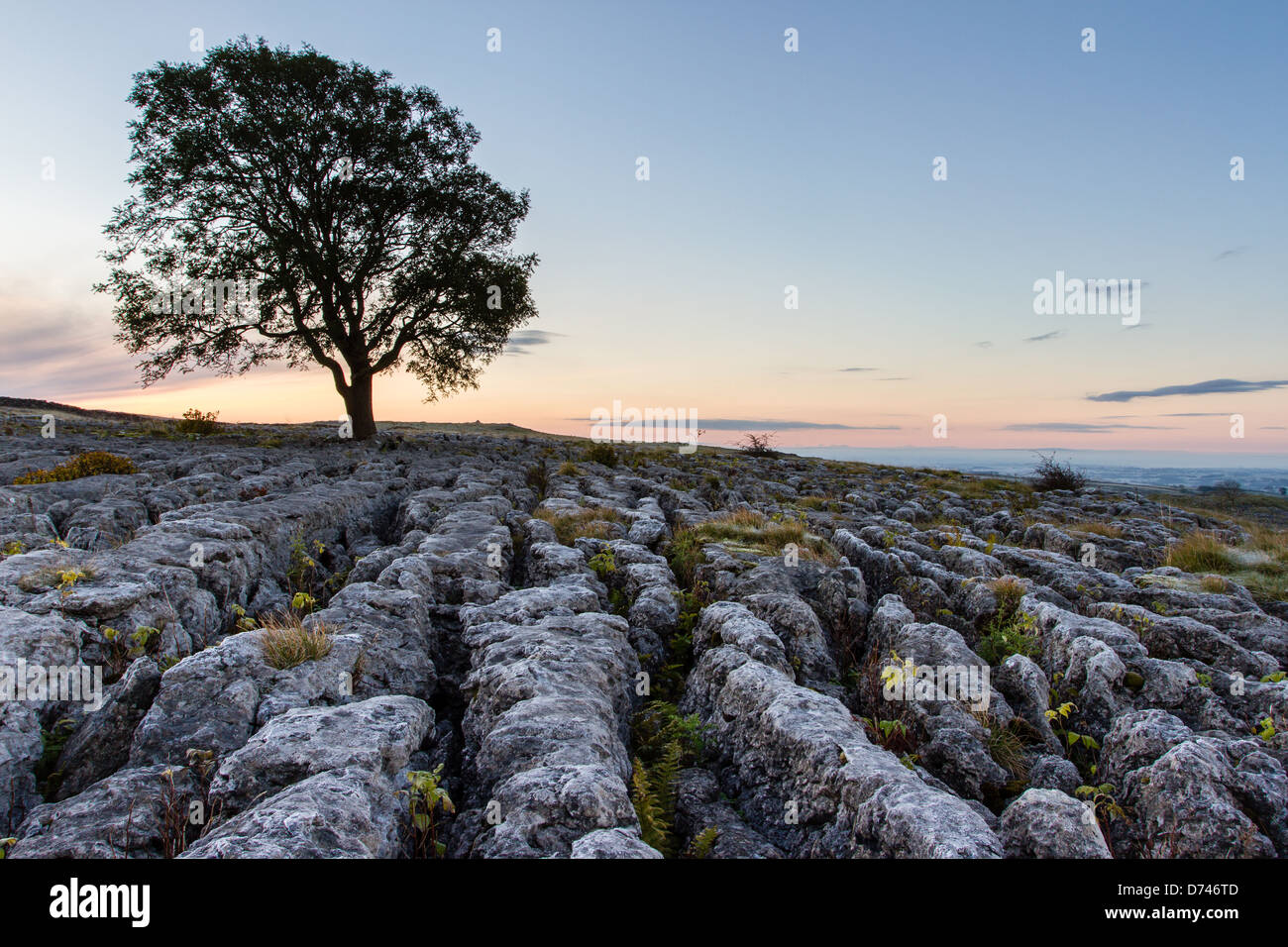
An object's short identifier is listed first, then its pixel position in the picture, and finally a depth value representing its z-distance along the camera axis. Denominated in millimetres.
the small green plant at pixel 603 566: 12398
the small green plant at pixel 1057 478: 34531
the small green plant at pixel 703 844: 5500
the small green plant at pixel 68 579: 8320
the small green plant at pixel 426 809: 5355
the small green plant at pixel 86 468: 16188
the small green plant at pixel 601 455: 31317
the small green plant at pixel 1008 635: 9766
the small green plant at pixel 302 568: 12172
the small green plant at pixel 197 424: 34031
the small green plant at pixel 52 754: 6086
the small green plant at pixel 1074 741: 7496
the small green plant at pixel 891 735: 7492
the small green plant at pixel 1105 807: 6145
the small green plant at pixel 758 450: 46781
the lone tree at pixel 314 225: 29453
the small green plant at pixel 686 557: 12961
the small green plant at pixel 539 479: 22748
